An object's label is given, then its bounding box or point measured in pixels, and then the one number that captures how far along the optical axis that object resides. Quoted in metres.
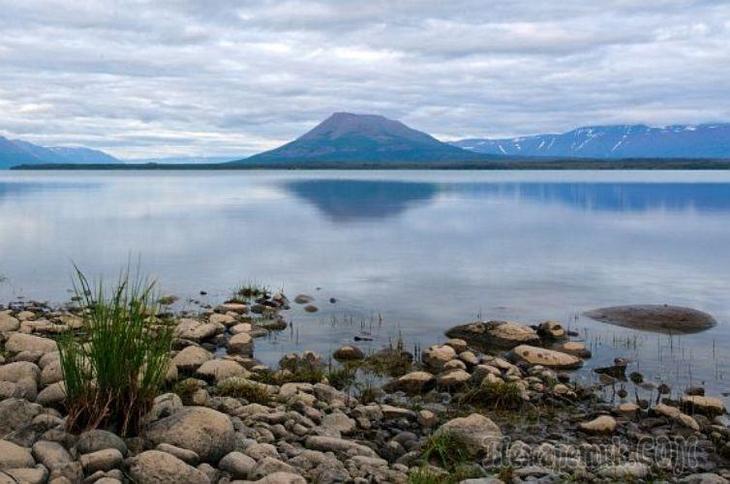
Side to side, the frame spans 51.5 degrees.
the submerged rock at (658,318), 18.75
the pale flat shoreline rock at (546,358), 15.12
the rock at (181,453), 7.65
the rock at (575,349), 16.28
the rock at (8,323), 15.67
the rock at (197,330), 16.45
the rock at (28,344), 12.77
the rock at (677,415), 11.20
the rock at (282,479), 7.32
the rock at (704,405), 12.06
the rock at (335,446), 9.18
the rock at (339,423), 10.40
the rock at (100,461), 7.27
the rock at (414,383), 13.23
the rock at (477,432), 9.96
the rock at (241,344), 16.06
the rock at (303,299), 22.22
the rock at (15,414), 8.02
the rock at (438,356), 14.87
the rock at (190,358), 12.82
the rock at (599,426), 11.05
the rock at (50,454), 7.16
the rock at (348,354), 15.65
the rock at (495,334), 17.20
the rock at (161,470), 7.21
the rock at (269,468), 7.66
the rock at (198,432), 7.92
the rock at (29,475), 6.66
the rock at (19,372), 9.99
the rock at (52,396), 8.83
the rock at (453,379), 13.27
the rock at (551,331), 17.83
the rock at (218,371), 12.38
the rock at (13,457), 6.96
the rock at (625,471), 9.09
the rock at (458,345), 15.89
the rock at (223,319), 18.52
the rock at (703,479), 8.87
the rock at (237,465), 7.78
